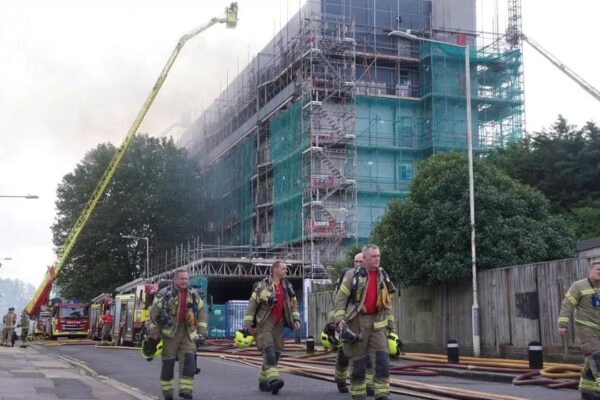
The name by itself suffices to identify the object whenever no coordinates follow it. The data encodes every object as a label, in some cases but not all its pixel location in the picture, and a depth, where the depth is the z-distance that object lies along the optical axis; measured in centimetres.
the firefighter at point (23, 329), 3781
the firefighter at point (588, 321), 1031
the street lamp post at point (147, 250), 6169
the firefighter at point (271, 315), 1195
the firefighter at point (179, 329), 1062
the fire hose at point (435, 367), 1323
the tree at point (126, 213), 6625
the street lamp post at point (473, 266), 2239
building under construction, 5262
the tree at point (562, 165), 3759
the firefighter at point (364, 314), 989
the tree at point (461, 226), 2473
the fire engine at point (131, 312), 3496
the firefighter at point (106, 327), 4159
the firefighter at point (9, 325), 3478
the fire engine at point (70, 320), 5019
